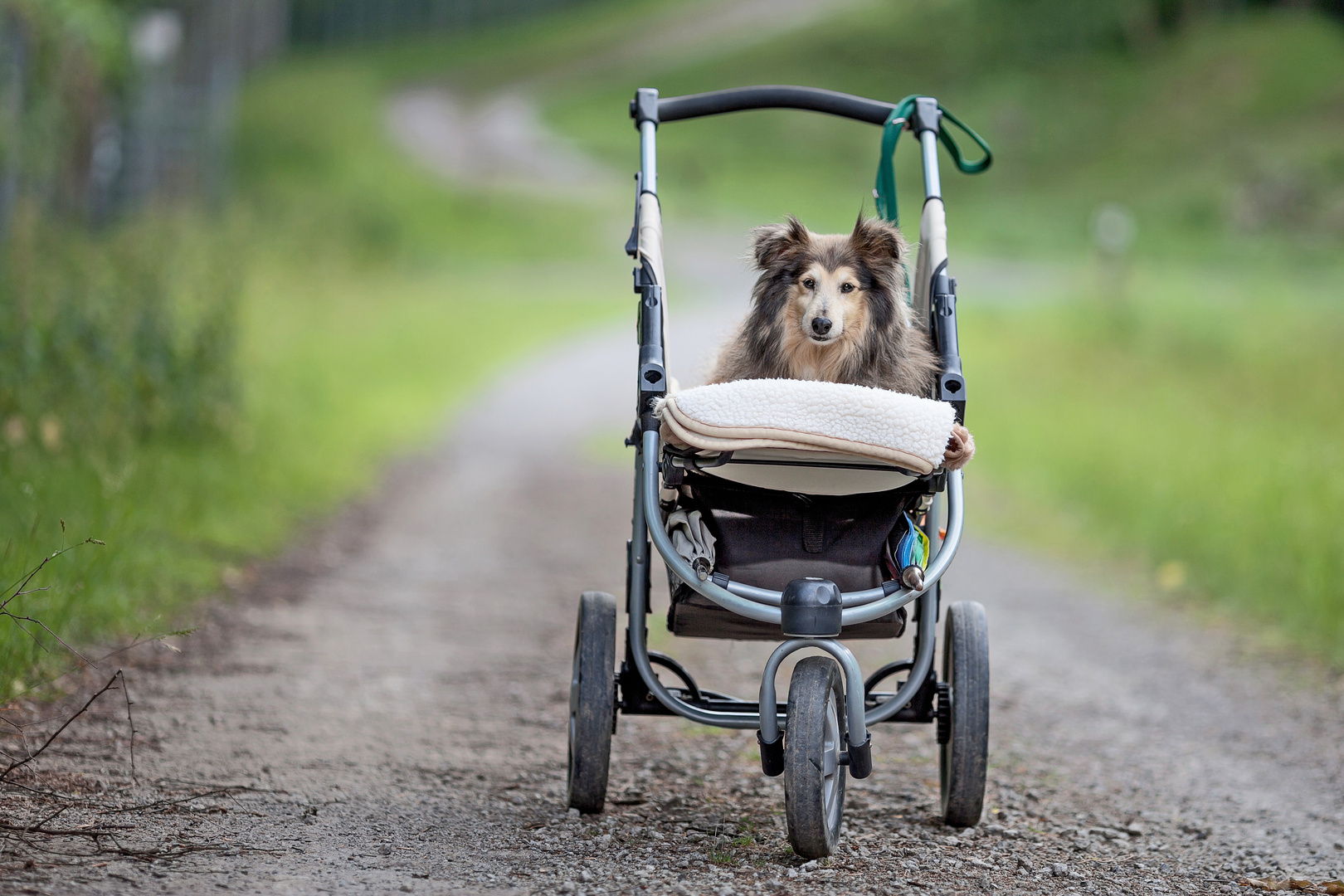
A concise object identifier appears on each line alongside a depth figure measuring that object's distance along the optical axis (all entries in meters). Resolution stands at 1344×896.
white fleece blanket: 6.25
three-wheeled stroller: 6.49
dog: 7.35
